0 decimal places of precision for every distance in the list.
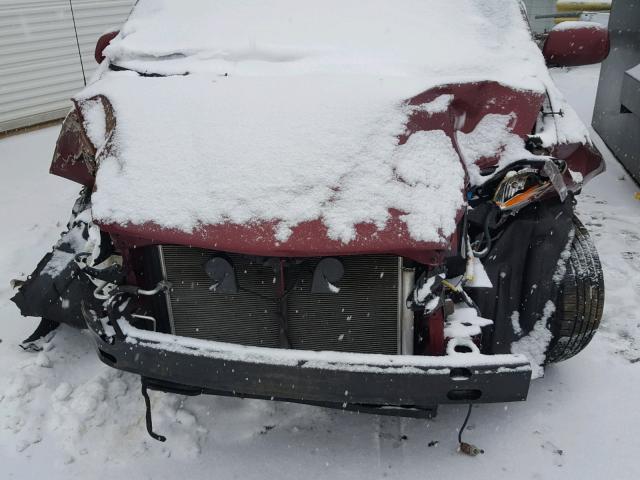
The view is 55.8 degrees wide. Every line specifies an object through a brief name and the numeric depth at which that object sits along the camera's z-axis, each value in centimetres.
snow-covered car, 219
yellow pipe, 1081
